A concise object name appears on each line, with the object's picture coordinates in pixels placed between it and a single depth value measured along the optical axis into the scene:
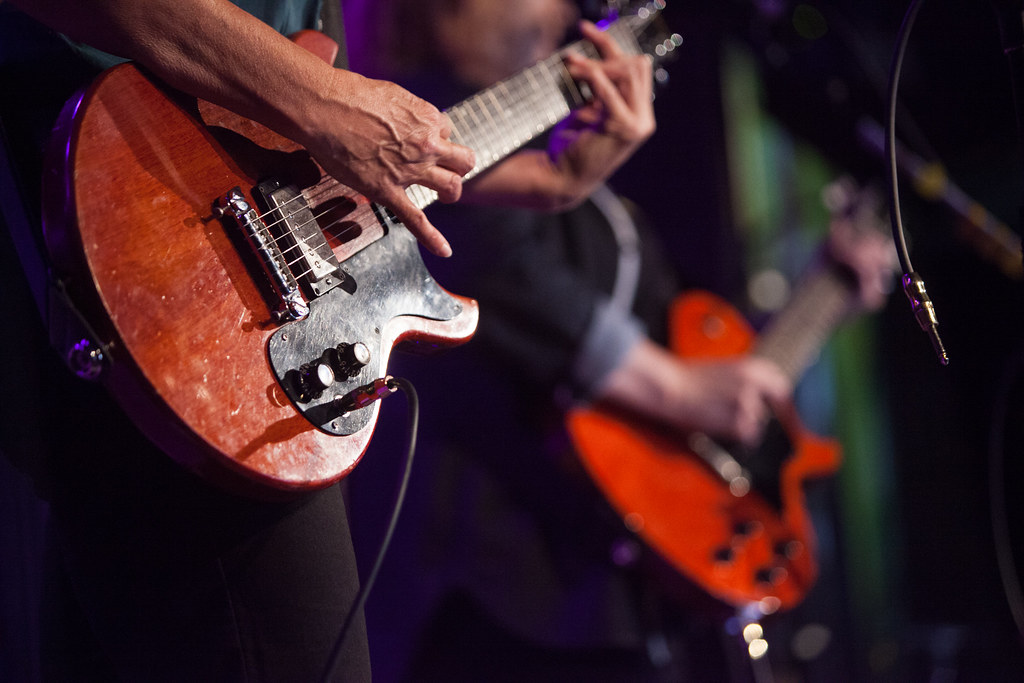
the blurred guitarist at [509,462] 2.31
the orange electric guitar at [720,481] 2.43
